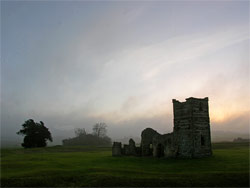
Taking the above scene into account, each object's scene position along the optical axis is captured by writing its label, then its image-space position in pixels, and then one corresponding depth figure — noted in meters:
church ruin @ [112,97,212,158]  37.72
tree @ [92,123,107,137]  127.88
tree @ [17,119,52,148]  76.19
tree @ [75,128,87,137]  124.61
